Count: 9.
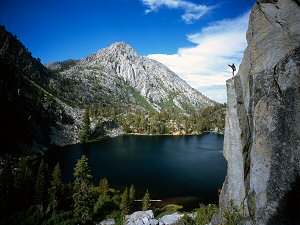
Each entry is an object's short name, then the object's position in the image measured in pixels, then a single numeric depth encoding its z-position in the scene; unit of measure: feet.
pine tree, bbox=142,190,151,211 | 168.12
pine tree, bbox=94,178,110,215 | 168.41
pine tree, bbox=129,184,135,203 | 177.35
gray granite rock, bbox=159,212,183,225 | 145.51
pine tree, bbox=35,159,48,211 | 151.19
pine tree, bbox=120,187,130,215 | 161.17
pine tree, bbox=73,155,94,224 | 148.25
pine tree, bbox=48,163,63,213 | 151.23
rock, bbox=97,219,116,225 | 150.90
